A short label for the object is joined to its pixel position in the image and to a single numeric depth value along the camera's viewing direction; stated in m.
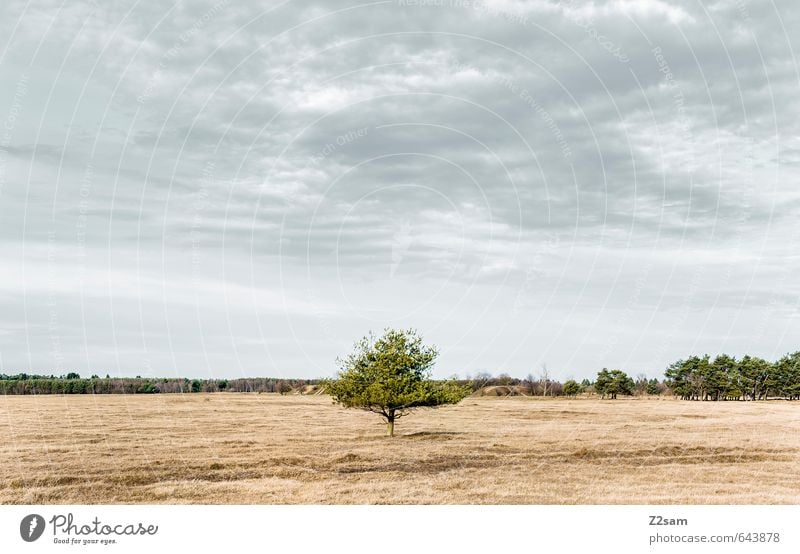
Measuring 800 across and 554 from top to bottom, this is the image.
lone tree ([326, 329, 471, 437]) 55.25
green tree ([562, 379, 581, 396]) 176.38
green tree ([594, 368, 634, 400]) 171.50
